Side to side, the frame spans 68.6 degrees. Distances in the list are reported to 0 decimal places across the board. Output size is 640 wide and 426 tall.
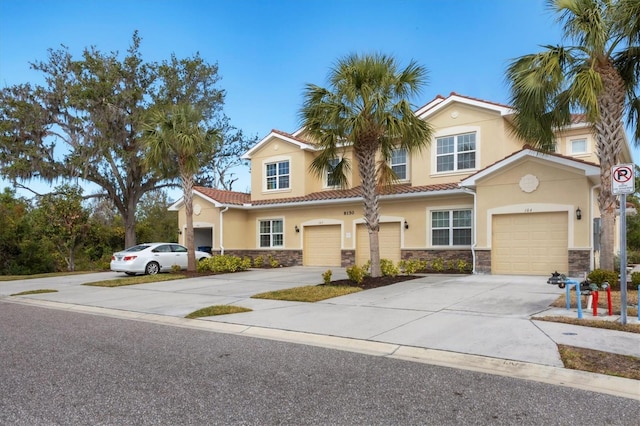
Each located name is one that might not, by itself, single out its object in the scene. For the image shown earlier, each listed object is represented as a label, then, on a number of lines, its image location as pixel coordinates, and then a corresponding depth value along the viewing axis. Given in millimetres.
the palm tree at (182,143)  18281
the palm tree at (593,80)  11031
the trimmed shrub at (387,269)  15781
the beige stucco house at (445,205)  15297
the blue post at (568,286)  8784
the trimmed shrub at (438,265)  18016
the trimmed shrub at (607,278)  11430
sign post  7316
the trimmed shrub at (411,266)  17141
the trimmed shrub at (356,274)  13854
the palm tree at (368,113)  13914
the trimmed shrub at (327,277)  13993
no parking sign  7390
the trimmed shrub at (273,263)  22828
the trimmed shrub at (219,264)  19688
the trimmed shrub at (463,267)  17469
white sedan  18750
